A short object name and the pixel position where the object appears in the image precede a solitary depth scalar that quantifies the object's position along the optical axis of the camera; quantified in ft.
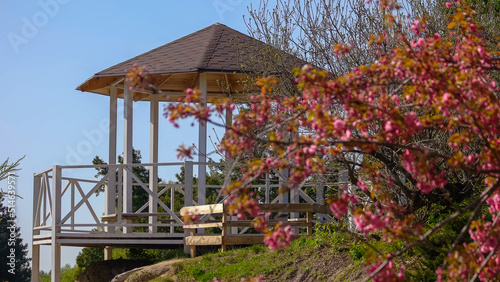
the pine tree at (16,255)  92.89
